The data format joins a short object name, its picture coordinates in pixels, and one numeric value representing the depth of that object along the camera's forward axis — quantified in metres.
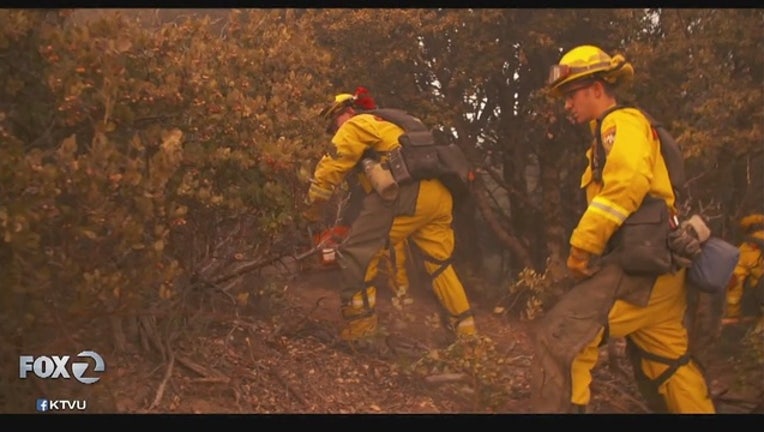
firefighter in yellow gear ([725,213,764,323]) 4.37
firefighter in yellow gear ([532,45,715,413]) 4.19
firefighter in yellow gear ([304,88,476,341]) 4.52
